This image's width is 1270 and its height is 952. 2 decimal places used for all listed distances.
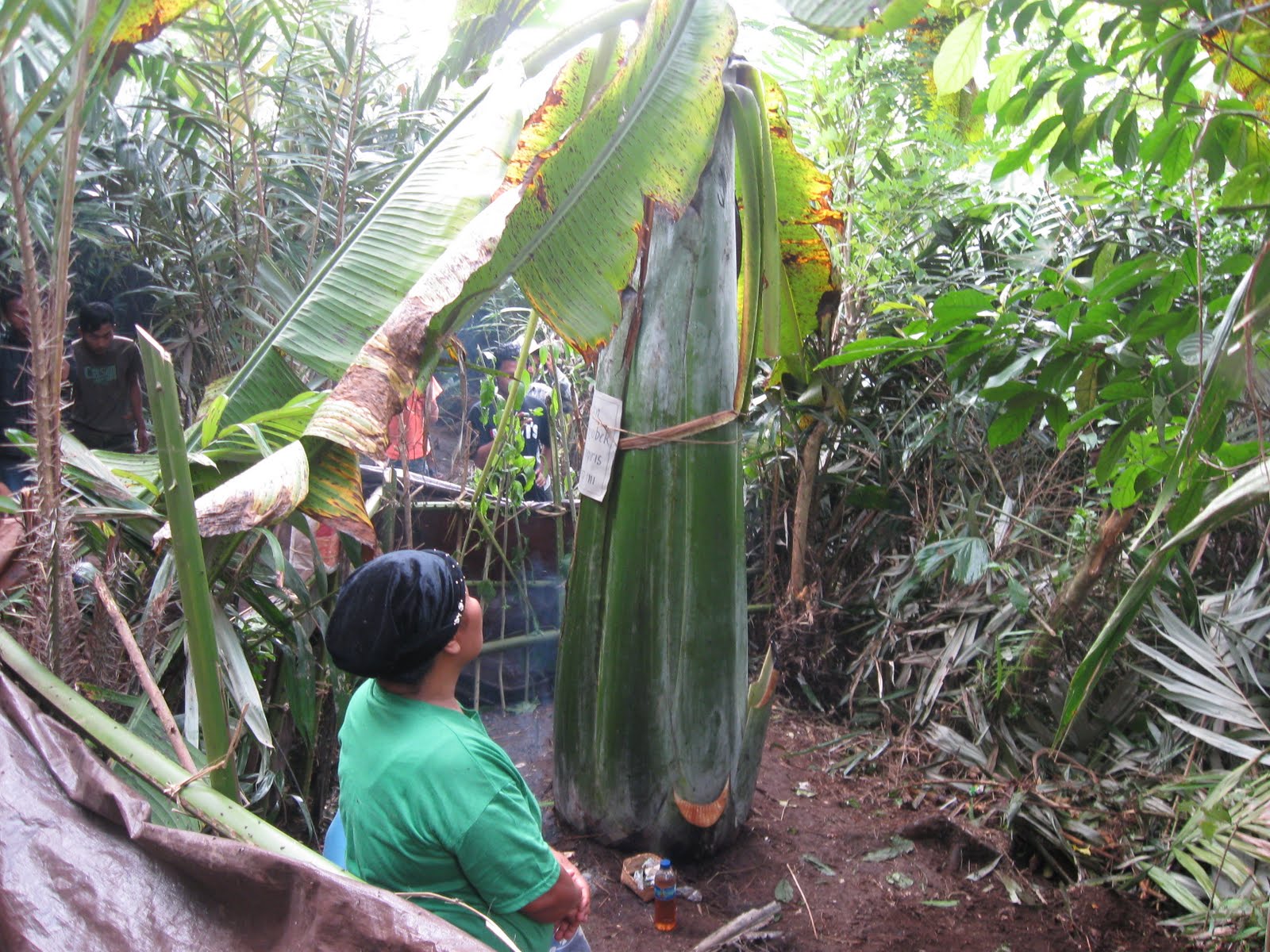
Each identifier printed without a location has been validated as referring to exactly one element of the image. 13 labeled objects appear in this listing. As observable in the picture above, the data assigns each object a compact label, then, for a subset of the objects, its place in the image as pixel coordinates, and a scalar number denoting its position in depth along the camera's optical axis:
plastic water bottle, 2.35
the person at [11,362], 3.78
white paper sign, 2.65
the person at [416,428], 2.46
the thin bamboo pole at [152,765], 1.08
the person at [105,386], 4.09
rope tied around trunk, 2.57
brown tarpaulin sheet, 0.79
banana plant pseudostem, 2.50
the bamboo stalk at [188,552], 1.16
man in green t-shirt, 1.27
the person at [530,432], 3.97
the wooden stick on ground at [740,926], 2.21
